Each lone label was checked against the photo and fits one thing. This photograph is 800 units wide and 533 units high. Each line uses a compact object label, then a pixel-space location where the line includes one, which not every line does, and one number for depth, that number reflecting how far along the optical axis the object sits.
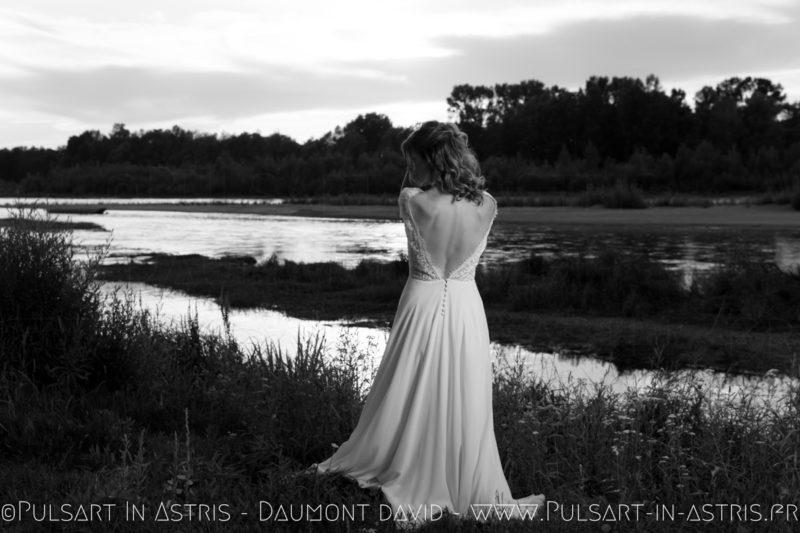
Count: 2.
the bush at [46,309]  8.03
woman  5.03
